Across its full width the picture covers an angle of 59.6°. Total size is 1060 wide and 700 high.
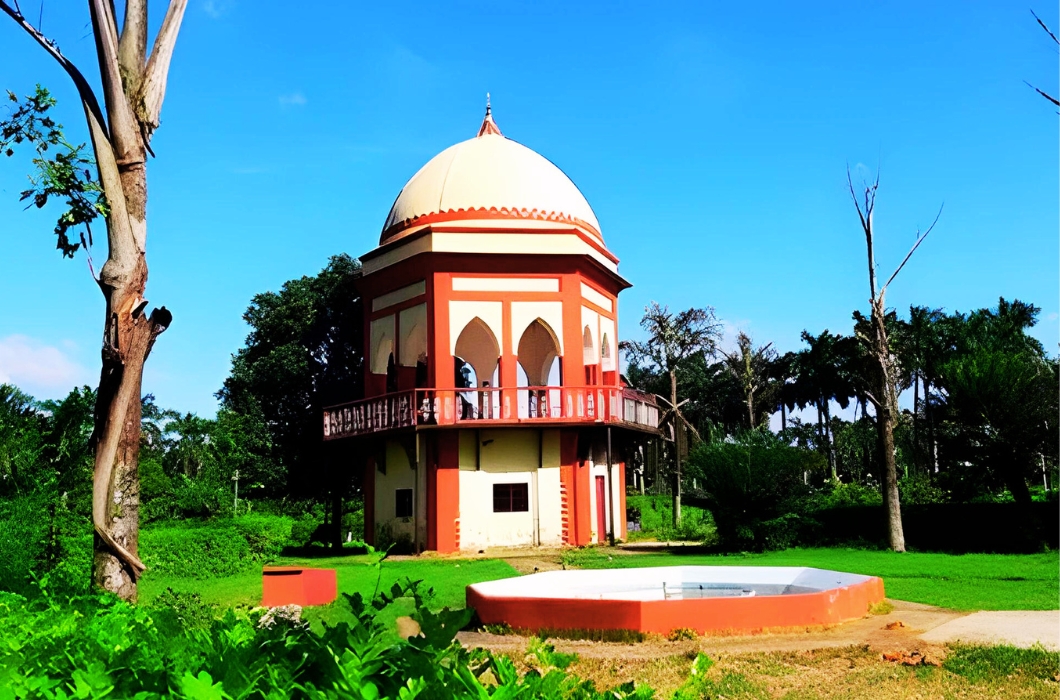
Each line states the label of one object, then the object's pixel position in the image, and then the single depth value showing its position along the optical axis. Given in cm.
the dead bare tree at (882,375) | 1991
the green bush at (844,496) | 2311
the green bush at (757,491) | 1856
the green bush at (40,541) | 691
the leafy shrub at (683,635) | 904
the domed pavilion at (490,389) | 2134
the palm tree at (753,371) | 4178
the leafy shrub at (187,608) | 401
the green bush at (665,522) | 2344
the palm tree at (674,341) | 3866
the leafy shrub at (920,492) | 2566
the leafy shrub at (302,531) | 2773
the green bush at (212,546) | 1426
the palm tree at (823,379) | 4919
